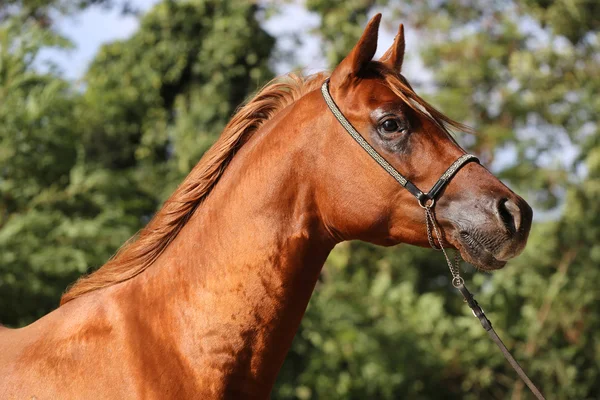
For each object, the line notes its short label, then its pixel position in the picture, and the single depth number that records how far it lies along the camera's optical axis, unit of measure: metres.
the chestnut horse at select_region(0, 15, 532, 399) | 5.45
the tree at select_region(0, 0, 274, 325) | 14.27
